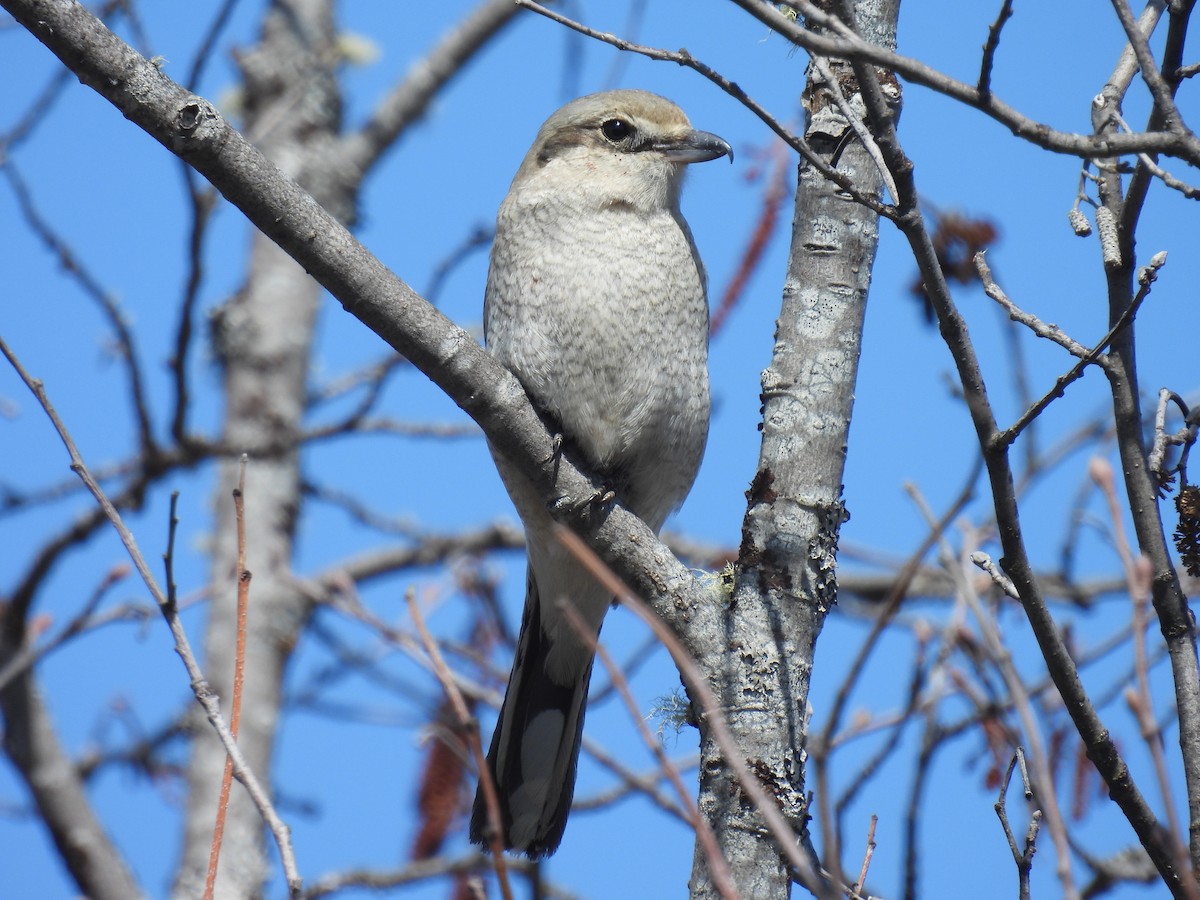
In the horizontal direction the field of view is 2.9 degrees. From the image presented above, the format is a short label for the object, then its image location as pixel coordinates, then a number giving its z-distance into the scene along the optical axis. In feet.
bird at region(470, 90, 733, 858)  19.85
